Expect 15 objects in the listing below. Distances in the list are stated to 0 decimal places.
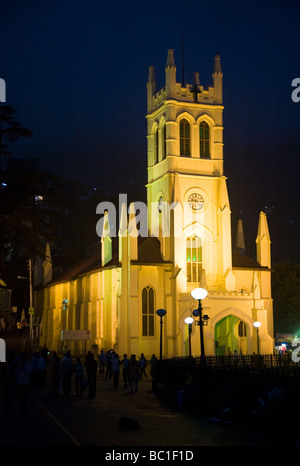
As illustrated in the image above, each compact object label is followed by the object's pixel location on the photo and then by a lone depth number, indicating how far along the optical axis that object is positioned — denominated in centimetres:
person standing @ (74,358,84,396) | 2627
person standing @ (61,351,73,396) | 2595
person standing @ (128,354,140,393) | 2889
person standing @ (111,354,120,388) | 3028
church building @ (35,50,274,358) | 5328
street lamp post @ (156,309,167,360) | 3211
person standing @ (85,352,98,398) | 2528
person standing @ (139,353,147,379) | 3878
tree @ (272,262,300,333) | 6838
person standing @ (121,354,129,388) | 3137
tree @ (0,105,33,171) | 3366
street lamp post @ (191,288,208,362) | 2400
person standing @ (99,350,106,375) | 4066
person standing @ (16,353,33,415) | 1906
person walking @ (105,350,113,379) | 3722
